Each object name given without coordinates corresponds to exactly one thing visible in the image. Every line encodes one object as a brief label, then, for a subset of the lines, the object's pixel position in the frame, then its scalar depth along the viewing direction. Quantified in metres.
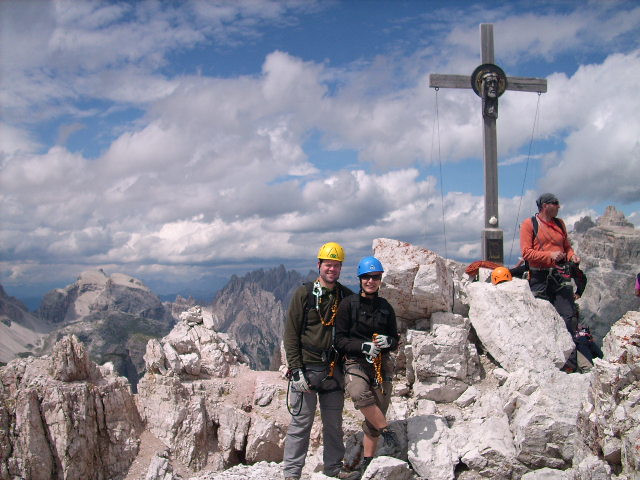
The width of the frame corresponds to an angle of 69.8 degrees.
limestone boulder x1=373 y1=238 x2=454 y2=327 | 11.66
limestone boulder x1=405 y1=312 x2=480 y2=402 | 10.78
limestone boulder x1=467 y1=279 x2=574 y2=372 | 10.64
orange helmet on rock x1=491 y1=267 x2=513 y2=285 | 12.38
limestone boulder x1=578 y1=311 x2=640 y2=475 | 6.43
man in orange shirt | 11.60
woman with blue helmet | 7.93
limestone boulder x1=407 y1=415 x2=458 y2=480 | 8.01
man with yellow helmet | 7.98
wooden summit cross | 16.19
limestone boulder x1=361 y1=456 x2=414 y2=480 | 7.33
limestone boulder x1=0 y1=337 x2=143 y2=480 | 11.16
